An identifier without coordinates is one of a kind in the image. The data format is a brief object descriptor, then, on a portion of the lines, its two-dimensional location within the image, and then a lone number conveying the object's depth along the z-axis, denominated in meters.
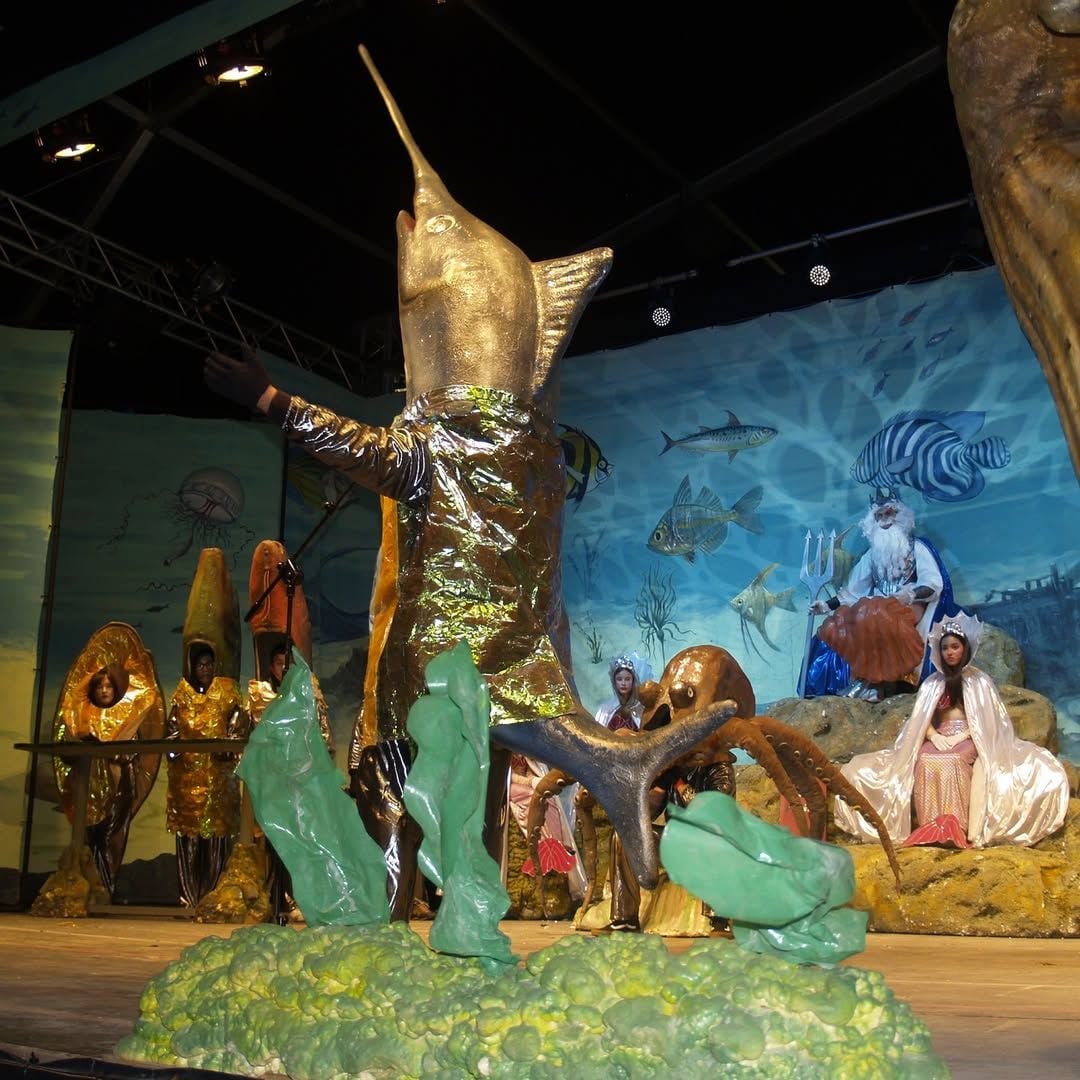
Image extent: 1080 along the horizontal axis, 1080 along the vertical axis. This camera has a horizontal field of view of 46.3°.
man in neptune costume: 8.56
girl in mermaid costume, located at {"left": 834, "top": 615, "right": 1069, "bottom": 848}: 6.96
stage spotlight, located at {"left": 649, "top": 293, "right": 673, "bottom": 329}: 9.19
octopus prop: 4.46
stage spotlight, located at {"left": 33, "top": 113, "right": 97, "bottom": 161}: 7.10
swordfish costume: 1.91
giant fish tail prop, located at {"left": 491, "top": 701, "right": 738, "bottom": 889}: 1.77
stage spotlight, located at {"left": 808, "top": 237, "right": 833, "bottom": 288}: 8.65
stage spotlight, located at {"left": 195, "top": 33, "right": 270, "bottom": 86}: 6.66
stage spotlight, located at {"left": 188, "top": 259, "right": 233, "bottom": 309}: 8.40
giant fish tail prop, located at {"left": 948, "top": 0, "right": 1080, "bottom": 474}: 1.08
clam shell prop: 8.70
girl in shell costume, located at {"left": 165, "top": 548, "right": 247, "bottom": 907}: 6.62
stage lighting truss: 7.99
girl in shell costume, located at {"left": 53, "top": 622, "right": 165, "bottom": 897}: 7.14
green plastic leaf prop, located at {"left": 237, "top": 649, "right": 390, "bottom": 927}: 1.71
